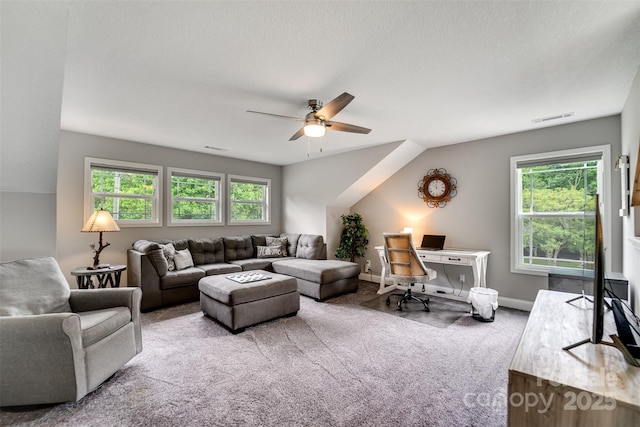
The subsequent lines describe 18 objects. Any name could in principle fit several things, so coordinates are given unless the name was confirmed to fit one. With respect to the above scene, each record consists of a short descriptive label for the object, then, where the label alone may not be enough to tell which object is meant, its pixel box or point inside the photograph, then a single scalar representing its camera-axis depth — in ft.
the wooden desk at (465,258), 12.43
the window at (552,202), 11.30
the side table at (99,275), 10.97
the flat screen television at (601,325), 3.82
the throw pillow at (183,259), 13.70
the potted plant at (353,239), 17.79
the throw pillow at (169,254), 13.50
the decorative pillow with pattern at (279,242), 18.10
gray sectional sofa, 12.36
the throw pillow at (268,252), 17.43
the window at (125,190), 13.51
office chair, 12.17
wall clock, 14.74
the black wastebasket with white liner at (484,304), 11.00
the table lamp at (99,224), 11.39
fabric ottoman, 9.93
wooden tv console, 3.07
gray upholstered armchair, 5.82
